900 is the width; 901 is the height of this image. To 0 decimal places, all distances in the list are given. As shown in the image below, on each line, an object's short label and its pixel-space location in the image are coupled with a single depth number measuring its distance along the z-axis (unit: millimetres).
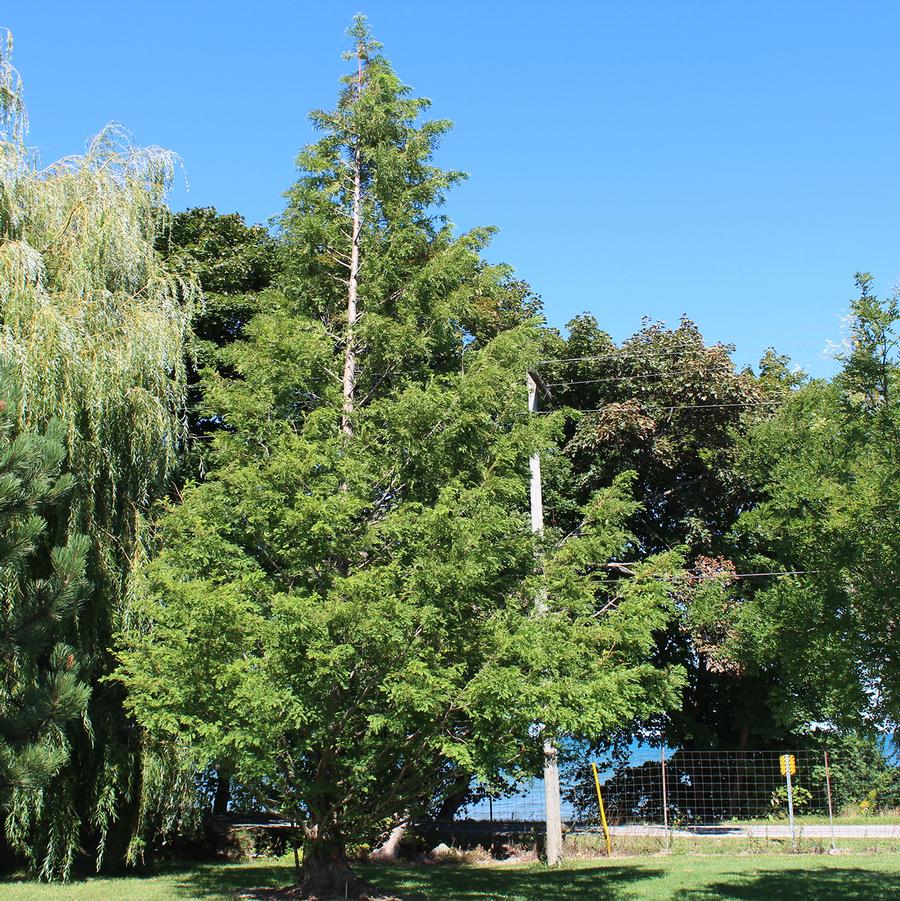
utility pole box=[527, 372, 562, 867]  13000
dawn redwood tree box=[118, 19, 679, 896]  7793
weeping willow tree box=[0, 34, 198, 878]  10836
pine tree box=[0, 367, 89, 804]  7105
